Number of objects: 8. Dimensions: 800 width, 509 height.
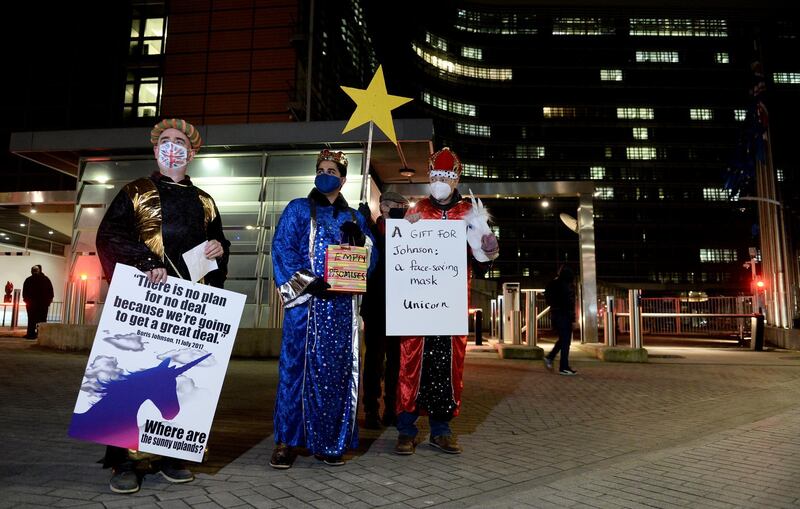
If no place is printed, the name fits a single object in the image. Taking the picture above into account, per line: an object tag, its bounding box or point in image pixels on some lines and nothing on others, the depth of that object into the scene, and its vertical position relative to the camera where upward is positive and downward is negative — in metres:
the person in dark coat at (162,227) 3.11 +0.51
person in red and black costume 4.00 -0.43
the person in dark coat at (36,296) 14.40 +0.37
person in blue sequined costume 3.56 -0.13
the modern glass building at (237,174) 12.20 +3.25
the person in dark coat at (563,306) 9.05 +0.24
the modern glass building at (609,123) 75.31 +27.83
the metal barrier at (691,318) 21.11 +0.17
